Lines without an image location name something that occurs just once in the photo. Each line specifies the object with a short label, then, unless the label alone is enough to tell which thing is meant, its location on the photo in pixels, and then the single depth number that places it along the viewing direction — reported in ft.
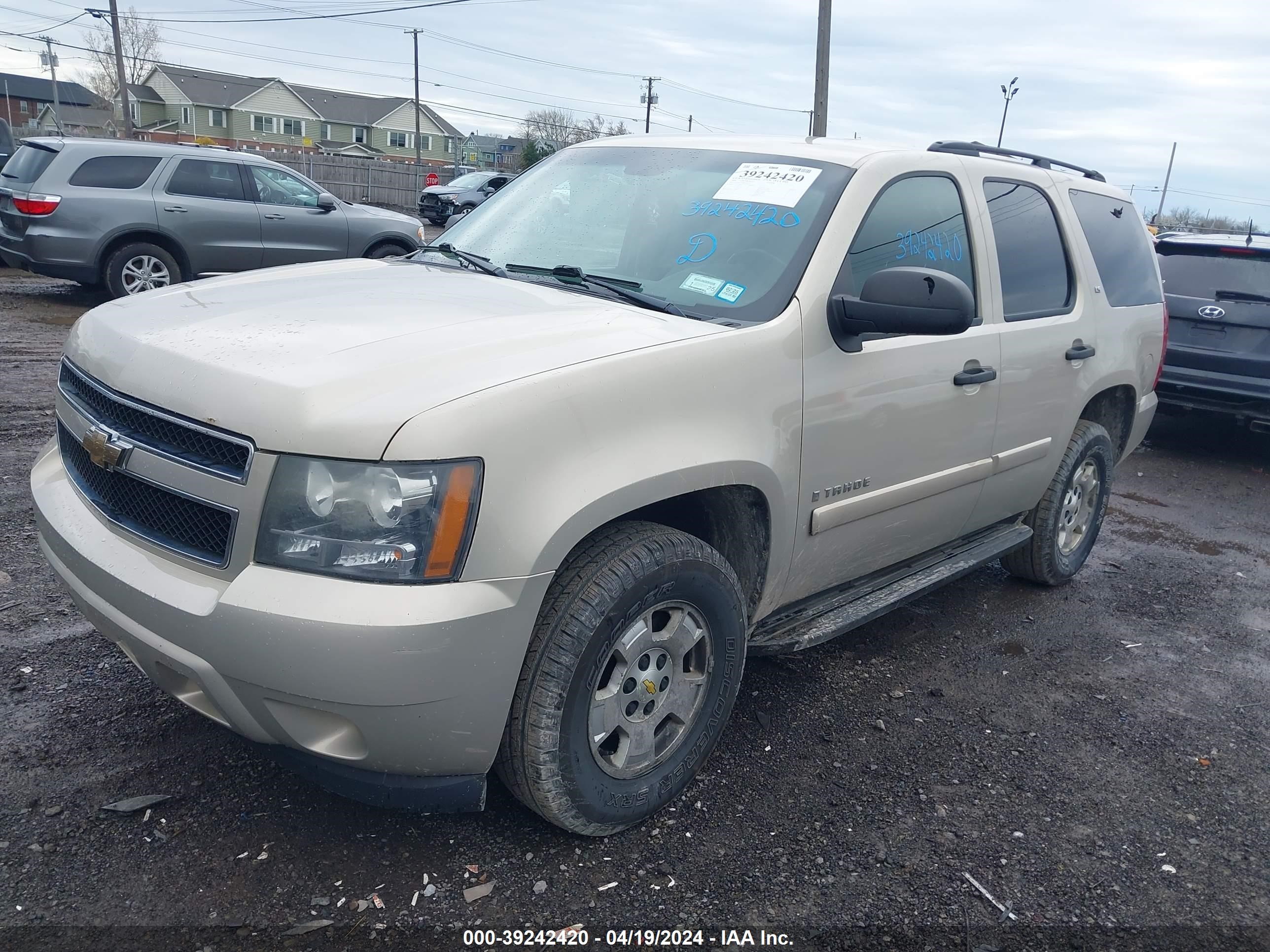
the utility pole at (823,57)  58.85
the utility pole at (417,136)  151.64
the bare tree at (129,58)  217.56
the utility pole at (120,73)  120.26
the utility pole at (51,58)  194.49
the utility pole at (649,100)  204.23
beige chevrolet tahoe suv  7.05
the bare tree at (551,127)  199.00
